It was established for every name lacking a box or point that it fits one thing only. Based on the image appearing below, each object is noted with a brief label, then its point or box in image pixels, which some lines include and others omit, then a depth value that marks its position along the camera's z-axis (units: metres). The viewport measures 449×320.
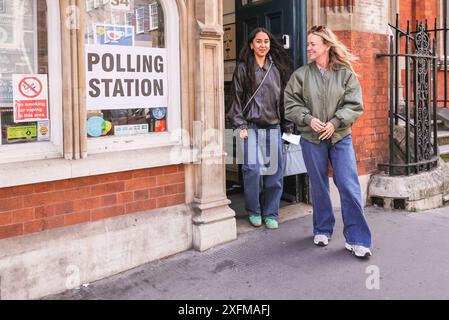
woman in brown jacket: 4.93
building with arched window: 3.46
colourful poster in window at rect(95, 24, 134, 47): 3.88
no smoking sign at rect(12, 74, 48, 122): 3.48
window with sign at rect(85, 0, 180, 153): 3.88
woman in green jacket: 4.22
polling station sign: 3.85
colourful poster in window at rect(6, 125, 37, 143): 3.47
